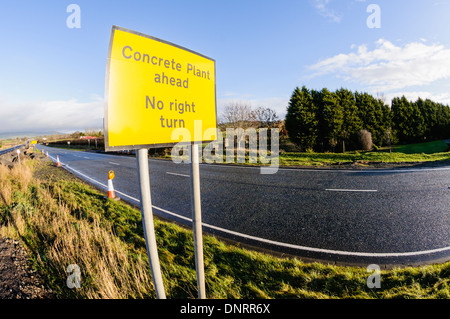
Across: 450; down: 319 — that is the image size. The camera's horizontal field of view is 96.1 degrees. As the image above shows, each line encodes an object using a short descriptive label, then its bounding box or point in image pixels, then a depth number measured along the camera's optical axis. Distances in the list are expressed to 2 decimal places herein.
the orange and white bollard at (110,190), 6.93
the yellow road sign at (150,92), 1.45
